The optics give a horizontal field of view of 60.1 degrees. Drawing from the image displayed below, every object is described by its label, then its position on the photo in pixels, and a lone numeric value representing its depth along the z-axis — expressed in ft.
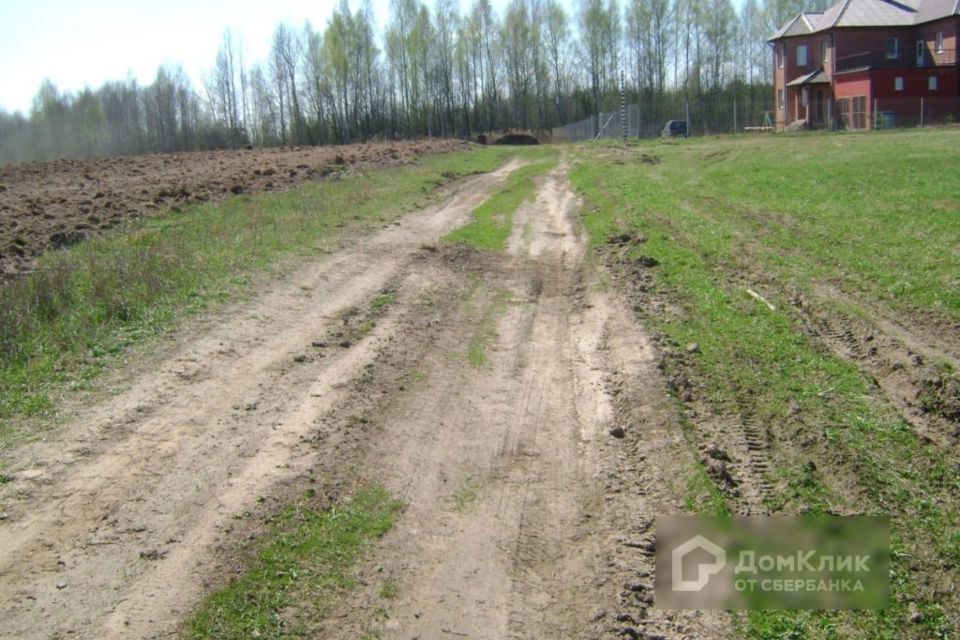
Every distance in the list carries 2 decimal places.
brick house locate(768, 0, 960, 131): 149.59
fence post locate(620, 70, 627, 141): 167.75
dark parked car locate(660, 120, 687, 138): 182.91
